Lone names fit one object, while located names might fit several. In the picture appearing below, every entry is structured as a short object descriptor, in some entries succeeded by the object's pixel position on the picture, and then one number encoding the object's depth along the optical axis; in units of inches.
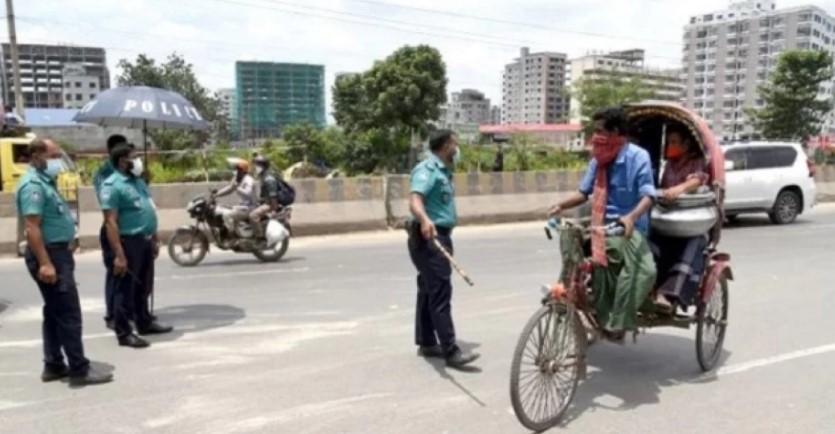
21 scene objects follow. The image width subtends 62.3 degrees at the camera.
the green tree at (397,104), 1549.0
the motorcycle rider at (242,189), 394.3
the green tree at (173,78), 2033.7
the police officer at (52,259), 177.6
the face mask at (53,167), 185.8
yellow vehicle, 645.3
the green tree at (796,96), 1376.7
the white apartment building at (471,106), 5693.9
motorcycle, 390.0
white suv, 559.8
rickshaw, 156.9
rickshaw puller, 168.4
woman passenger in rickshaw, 185.0
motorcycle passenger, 401.7
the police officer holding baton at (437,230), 194.4
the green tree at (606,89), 2181.3
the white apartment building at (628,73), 2375.7
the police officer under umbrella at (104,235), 231.1
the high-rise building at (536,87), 5177.2
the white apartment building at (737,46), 4274.1
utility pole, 941.8
